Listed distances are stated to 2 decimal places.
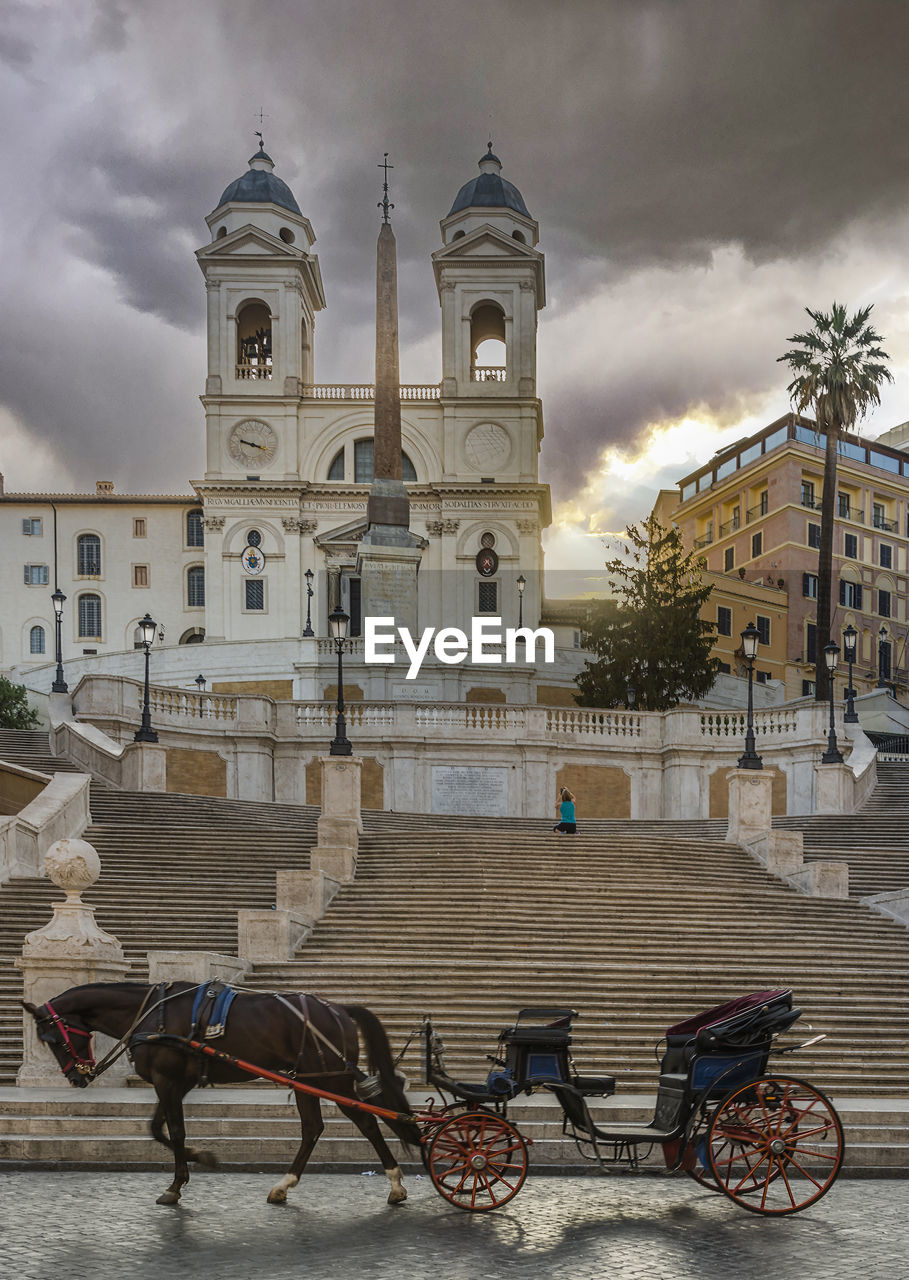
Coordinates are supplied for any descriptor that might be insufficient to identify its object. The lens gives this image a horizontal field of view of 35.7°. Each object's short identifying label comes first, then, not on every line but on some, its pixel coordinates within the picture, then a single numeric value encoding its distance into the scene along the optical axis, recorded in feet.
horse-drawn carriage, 30.76
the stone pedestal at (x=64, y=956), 40.93
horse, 31.19
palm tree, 181.16
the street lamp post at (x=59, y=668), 109.70
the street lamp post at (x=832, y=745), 99.09
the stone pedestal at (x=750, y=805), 79.66
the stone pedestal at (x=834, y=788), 98.58
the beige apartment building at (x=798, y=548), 233.55
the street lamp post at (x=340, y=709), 81.76
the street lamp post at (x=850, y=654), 113.81
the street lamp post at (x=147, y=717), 90.22
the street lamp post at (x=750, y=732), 80.89
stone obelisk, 179.83
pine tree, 148.97
